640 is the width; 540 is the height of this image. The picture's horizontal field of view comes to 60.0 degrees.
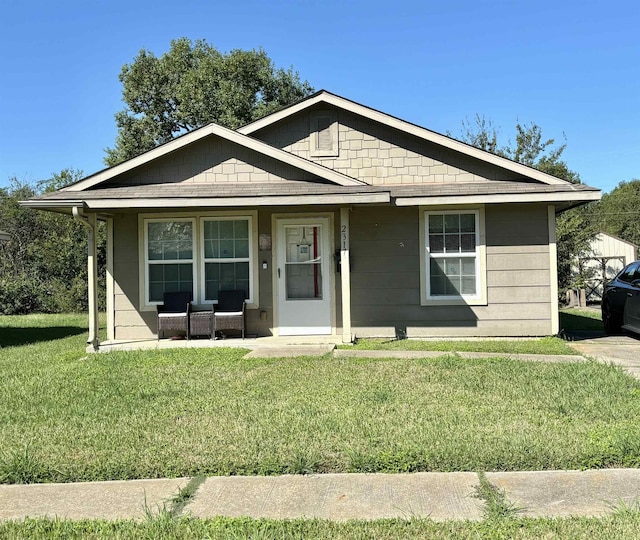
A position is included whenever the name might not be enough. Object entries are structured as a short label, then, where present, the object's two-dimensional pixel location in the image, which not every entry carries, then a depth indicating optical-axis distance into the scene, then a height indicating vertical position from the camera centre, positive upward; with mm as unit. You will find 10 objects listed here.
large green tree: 28781 +9892
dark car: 9625 -610
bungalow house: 9758 +400
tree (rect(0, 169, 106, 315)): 19266 +45
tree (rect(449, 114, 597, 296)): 20781 +4420
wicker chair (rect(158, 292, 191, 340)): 9609 -660
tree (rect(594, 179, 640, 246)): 52594 +5149
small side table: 9625 -855
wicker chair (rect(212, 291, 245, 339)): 9594 -661
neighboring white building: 23656 +403
